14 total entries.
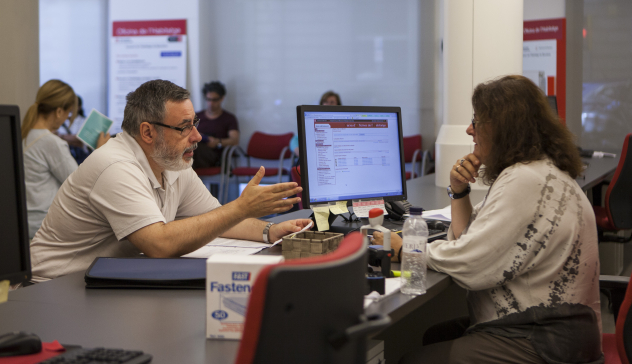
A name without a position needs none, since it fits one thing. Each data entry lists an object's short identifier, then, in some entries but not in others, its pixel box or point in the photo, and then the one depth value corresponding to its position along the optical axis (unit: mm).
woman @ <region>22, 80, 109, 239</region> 3225
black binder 1341
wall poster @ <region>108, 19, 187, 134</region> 6988
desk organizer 1494
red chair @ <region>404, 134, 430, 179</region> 5984
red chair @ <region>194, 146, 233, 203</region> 6191
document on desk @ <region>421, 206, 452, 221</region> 2162
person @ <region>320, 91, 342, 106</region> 6062
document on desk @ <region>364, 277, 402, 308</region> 1189
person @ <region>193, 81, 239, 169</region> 6395
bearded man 1652
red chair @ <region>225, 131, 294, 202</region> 6535
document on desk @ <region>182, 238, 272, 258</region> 1729
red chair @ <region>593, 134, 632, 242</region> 3264
